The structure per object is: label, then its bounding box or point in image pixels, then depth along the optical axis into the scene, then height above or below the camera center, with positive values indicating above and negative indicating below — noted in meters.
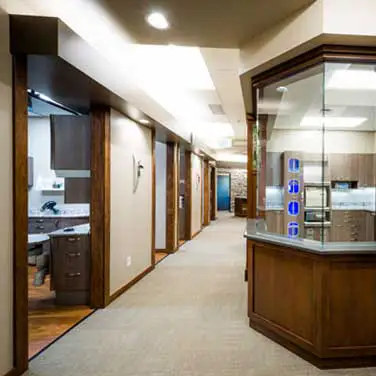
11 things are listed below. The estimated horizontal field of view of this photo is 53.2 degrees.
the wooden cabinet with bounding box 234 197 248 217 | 16.55 -0.92
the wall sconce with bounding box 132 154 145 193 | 5.36 +0.21
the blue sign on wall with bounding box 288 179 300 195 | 6.18 -0.02
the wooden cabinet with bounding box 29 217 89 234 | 6.76 -0.67
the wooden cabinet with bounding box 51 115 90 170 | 4.44 +0.54
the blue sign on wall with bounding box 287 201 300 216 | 5.75 -0.34
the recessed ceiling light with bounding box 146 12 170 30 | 2.84 +1.29
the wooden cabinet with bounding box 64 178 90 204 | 4.63 -0.05
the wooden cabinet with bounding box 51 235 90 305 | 4.32 -0.92
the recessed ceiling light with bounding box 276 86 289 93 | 3.72 +0.98
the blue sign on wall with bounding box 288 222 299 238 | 4.01 -0.49
